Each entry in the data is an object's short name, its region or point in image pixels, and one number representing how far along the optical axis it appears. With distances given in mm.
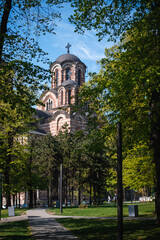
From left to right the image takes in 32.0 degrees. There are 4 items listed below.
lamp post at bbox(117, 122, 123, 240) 6934
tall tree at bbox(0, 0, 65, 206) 10221
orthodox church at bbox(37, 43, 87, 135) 55562
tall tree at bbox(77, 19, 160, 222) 10430
